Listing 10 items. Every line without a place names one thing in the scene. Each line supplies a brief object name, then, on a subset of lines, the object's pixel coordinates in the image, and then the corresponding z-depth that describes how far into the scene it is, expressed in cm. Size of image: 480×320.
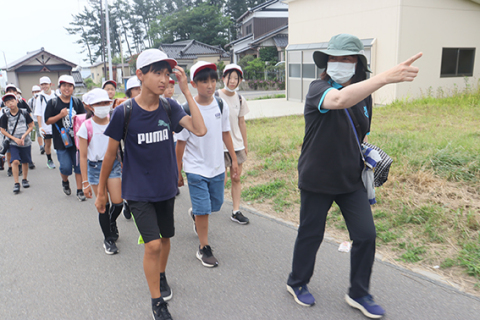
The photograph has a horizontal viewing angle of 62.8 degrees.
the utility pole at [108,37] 2923
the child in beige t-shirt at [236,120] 489
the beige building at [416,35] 1353
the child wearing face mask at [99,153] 429
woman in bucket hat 267
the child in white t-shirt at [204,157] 380
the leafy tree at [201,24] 5016
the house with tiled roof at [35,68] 3109
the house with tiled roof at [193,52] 4600
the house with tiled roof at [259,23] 4148
